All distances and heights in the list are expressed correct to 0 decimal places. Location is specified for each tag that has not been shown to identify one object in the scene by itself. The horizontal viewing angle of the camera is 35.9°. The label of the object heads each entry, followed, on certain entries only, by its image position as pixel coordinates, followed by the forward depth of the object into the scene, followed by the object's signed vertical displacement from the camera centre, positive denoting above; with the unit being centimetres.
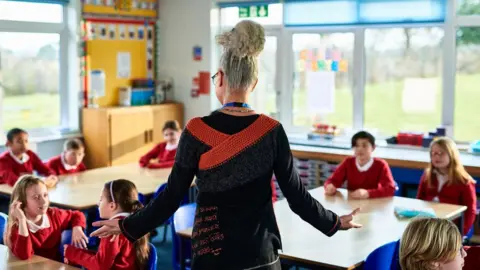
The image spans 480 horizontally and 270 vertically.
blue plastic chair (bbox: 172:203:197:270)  412 -87
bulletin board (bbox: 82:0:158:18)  763 +74
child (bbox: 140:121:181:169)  649 -62
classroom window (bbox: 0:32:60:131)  700 -3
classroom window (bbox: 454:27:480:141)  680 -8
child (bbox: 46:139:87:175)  609 -68
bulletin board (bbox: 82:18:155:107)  764 +27
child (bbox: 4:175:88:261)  387 -76
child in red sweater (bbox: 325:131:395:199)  530 -67
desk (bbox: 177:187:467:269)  352 -84
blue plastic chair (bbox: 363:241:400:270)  343 -85
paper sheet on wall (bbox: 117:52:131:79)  802 +13
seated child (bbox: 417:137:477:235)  501 -72
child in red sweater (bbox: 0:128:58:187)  592 -65
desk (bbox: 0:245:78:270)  337 -86
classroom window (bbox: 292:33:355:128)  755 -3
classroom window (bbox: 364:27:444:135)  705 -3
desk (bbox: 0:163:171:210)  488 -79
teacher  243 -34
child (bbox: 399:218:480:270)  235 -54
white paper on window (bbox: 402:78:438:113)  707 -18
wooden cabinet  745 -58
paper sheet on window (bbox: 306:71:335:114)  766 -16
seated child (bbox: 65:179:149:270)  344 -82
